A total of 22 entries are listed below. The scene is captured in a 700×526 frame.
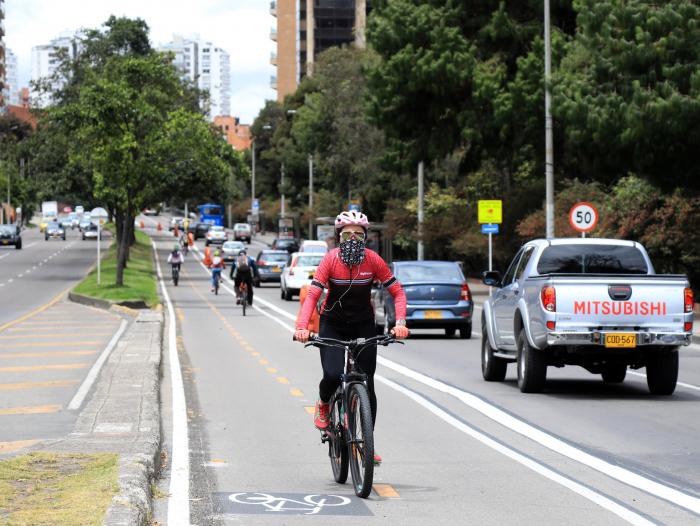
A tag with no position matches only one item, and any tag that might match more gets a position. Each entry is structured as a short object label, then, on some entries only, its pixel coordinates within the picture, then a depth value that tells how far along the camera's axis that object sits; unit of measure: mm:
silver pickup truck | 16156
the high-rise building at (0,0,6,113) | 192875
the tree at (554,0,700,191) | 33688
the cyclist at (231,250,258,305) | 41656
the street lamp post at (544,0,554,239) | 40528
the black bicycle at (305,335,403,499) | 9234
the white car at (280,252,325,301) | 50000
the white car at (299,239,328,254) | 58281
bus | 148600
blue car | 28906
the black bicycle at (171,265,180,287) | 64519
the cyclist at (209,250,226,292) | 56438
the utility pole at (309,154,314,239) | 103931
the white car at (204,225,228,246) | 110812
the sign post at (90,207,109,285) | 51031
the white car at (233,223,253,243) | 126750
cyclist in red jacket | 9969
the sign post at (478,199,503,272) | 45344
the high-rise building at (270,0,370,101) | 152875
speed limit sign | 33719
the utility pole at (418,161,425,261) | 58312
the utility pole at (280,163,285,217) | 124975
